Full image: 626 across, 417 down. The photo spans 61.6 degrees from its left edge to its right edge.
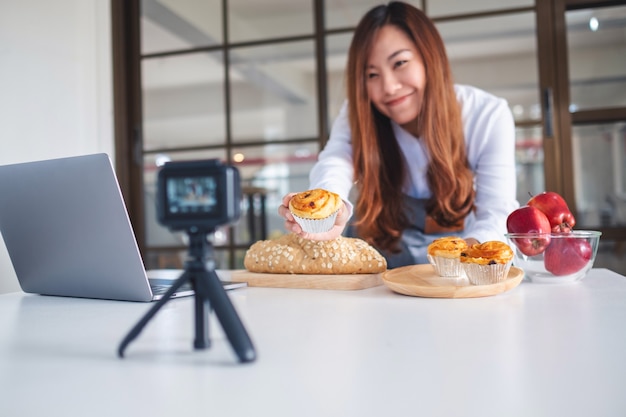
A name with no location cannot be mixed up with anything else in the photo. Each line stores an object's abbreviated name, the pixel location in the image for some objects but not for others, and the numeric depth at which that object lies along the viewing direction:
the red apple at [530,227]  0.97
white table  0.39
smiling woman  1.59
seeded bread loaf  1.08
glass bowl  0.96
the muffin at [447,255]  0.95
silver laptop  0.71
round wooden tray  0.86
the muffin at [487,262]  0.86
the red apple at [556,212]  1.06
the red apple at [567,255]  0.96
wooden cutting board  1.00
